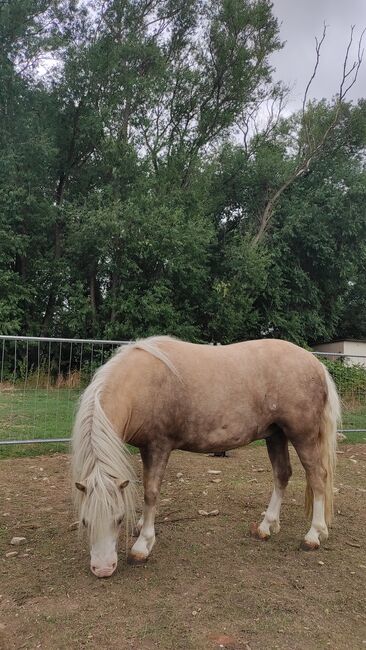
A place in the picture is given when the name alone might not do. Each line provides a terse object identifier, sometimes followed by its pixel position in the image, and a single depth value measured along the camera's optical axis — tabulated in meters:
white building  22.17
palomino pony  2.77
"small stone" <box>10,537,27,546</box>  3.49
